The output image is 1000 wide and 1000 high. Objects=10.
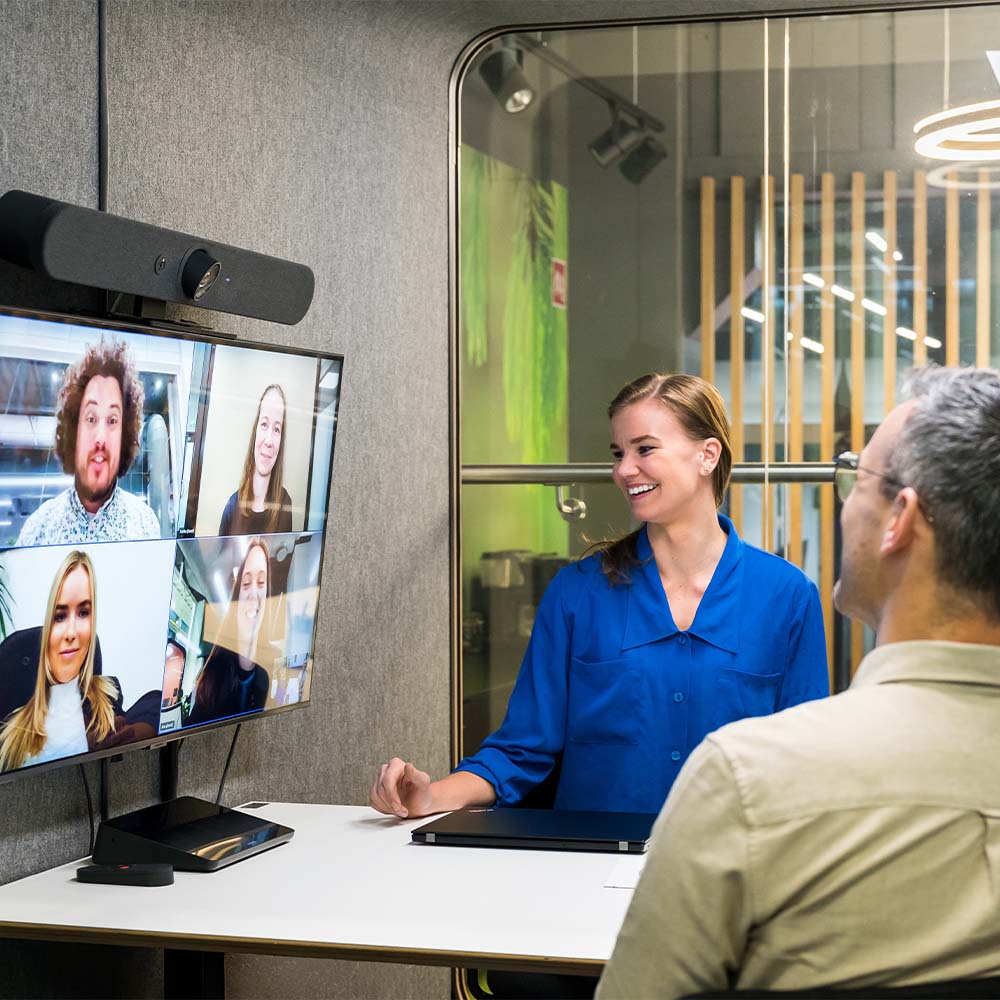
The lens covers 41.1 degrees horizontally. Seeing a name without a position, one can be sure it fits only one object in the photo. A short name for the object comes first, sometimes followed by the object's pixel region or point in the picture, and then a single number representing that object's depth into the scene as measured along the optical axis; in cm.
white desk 166
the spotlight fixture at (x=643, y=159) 362
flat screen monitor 181
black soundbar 187
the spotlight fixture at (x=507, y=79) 371
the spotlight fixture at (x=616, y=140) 364
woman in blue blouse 253
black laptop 212
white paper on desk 191
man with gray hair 101
